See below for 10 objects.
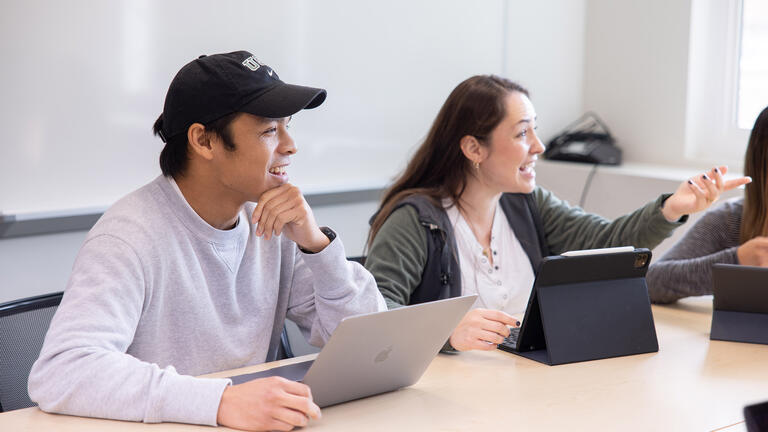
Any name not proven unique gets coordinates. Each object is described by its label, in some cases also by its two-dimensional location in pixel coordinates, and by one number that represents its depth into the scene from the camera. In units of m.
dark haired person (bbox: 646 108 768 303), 2.06
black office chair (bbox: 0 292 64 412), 1.56
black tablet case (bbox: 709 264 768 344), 1.79
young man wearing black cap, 1.30
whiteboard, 2.55
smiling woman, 2.08
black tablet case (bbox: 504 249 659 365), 1.66
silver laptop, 1.30
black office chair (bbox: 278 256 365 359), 1.87
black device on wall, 3.57
